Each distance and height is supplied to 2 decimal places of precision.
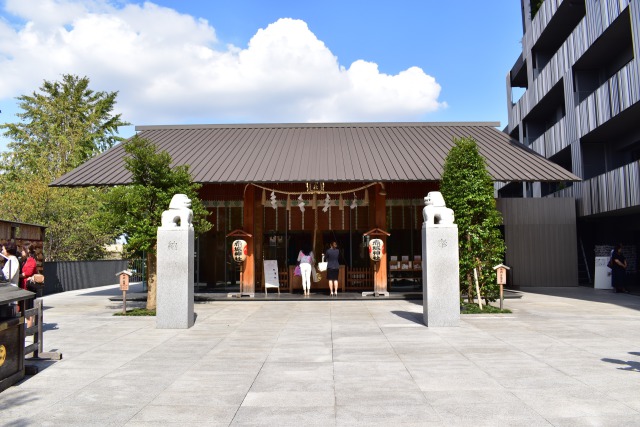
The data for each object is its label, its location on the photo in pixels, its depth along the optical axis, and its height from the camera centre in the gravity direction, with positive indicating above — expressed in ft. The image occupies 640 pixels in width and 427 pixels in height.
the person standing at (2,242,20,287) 30.94 -0.99
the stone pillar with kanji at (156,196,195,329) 38.37 -1.94
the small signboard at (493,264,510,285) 45.06 -2.52
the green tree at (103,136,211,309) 45.51 +5.02
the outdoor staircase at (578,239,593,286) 81.15 -3.86
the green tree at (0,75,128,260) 83.71 +21.65
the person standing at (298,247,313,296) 59.72 -2.55
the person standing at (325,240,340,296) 58.44 -1.83
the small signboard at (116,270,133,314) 46.60 -2.81
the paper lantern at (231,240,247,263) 59.06 +0.01
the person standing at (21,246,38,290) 36.60 -1.27
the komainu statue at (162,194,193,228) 39.93 +3.05
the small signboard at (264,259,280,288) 61.57 -3.07
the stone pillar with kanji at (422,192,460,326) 38.09 -2.04
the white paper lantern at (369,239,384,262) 59.47 -0.11
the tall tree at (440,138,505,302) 46.09 +2.72
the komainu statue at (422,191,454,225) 38.73 +2.87
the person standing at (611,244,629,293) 65.41 -3.33
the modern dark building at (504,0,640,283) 66.80 +21.36
